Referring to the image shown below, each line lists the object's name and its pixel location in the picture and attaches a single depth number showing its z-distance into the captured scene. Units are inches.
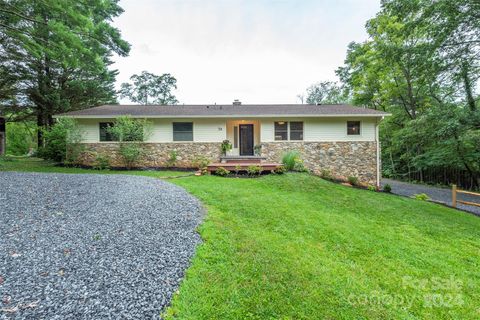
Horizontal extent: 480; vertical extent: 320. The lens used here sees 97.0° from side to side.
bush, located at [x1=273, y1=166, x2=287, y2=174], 363.9
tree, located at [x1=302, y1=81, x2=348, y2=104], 1322.6
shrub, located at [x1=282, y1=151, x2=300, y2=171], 388.2
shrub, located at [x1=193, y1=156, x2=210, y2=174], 429.0
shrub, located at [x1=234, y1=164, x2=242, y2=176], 366.6
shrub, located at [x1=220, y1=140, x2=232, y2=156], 437.9
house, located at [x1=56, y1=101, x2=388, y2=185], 434.9
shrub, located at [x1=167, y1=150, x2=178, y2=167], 438.6
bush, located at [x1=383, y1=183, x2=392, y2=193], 387.3
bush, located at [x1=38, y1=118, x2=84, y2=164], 409.4
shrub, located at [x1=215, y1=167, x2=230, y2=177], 363.6
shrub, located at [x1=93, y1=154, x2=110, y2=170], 416.5
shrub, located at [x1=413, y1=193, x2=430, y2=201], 344.8
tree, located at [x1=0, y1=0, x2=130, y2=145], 282.4
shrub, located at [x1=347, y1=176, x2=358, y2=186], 403.2
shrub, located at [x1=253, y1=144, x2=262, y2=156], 442.9
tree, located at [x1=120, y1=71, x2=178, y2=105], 1227.9
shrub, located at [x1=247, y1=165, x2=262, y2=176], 359.6
